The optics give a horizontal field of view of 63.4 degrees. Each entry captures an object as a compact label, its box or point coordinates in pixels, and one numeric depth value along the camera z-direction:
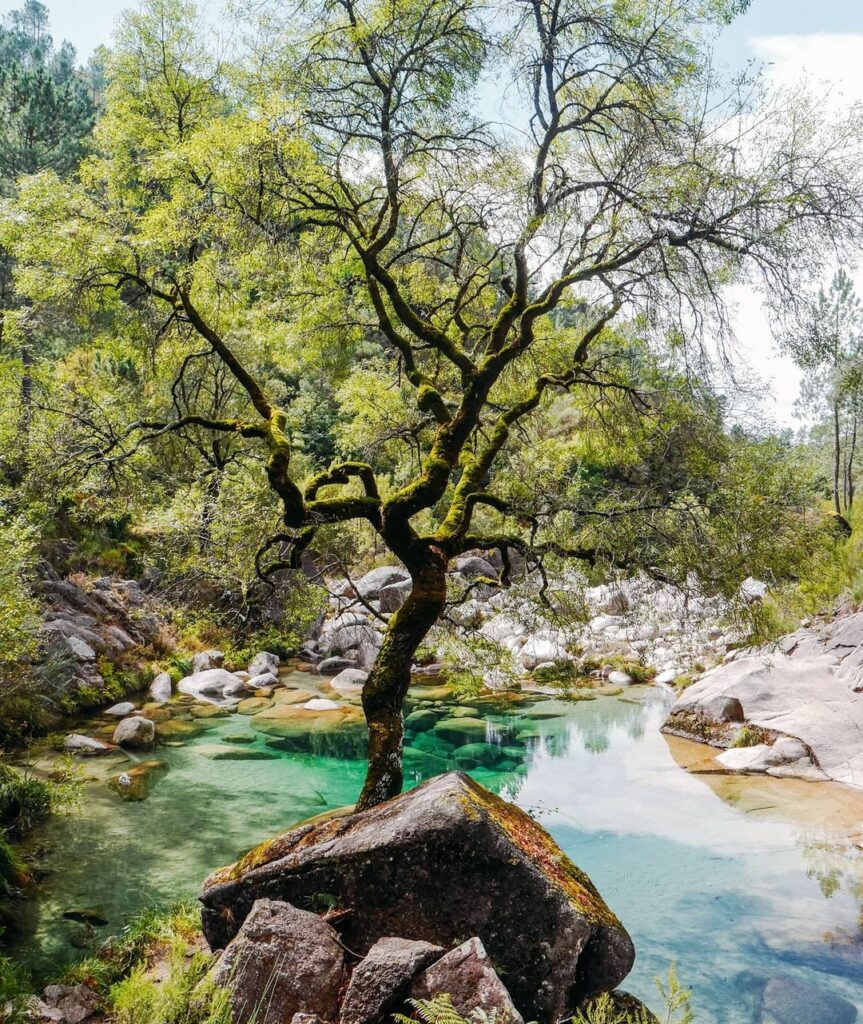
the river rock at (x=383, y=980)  3.92
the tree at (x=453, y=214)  6.50
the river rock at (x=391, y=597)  20.88
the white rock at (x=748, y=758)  10.97
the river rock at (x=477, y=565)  24.27
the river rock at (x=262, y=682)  16.39
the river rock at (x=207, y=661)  17.02
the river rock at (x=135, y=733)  11.73
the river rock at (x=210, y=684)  15.53
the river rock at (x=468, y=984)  3.69
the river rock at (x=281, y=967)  4.12
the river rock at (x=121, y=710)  13.23
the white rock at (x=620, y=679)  17.44
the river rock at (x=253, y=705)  14.58
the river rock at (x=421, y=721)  13.82
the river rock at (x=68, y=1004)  4.65
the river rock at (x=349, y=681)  16.45
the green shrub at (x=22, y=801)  7.95
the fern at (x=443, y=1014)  3.26
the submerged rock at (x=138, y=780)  9.73
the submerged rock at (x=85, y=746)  11.05
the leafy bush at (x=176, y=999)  4.19
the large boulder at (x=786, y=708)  10.80
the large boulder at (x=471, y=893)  4.38
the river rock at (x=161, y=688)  14.80
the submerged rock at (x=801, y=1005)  5.33
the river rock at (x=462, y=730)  13.23
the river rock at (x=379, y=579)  21.50
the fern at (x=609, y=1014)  3.71
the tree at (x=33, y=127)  18.02
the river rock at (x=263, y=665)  17.44
